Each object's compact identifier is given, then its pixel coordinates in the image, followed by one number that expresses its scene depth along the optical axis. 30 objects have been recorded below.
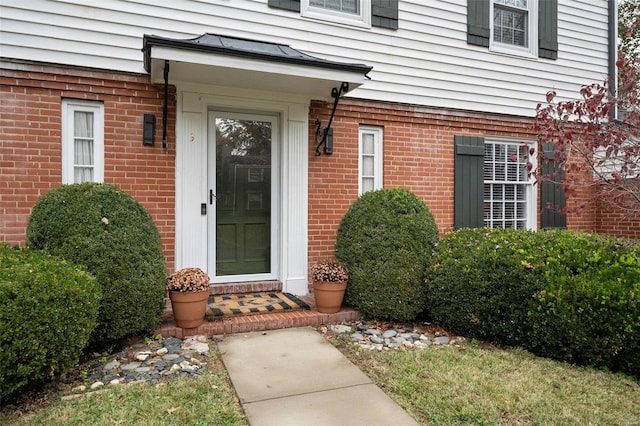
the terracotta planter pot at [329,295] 4.56
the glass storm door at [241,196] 5.15
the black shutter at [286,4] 5.19
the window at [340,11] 5.45
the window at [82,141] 4.45
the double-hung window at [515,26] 6.79
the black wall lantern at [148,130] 4.67
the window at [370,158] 5.81
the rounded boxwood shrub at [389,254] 4.46
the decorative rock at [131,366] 3.31
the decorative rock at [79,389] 2.94
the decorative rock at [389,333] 4.21
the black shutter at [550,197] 6.93
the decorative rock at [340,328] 4.33
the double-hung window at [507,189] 6.73
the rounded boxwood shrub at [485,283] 3.88
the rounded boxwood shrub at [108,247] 3.46
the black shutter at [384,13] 5.72
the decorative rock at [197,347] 3.70
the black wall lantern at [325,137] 5.44
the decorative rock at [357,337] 4.09
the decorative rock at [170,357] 3.51
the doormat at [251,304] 4.48
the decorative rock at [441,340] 4.11
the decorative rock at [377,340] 4.05
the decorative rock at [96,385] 2.99
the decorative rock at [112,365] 3.31
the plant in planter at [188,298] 3.95
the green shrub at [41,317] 2.53
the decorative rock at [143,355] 3.47
